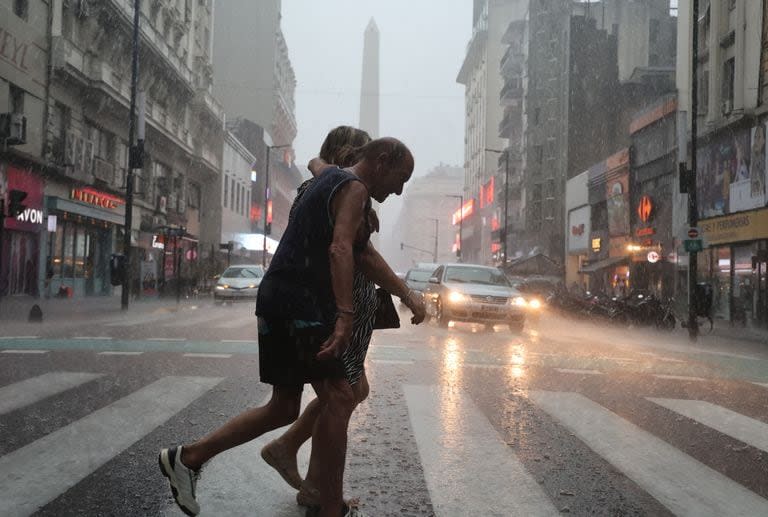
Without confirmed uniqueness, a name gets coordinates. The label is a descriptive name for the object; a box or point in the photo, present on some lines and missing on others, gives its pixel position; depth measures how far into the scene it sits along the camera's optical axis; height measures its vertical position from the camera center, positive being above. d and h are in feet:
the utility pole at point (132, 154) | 69.30 +11.31
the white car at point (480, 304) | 50.67 -0.75
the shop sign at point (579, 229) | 140.26 +12.28
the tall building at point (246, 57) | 227.40 +66.24
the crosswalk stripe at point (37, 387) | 19.22 -2.97
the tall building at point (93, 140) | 76.84 +17.40
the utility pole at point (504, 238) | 151.57 +10.67
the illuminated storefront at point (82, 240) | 83.46 +4.80
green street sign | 57.52 +3.98
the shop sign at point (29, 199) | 73.20 +7.92
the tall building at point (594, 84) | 160.04 +43.55
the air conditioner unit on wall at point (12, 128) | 69.36 +13.37
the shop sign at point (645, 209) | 104.73 +11.93
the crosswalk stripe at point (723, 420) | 17.39 -2.99
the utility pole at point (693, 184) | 57.26 +8.37
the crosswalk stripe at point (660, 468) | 12.03 -3.09
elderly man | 9.84 -0.40
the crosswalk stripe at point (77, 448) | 11.76 -3.12
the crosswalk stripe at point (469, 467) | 11.70 -3.11
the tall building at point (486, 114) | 268.41 +63.81
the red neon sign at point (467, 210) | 298.19 +32.70
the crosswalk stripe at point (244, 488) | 11.25 -3.19
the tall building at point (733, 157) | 72.74 +14.13
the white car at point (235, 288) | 87.97 -0.40
